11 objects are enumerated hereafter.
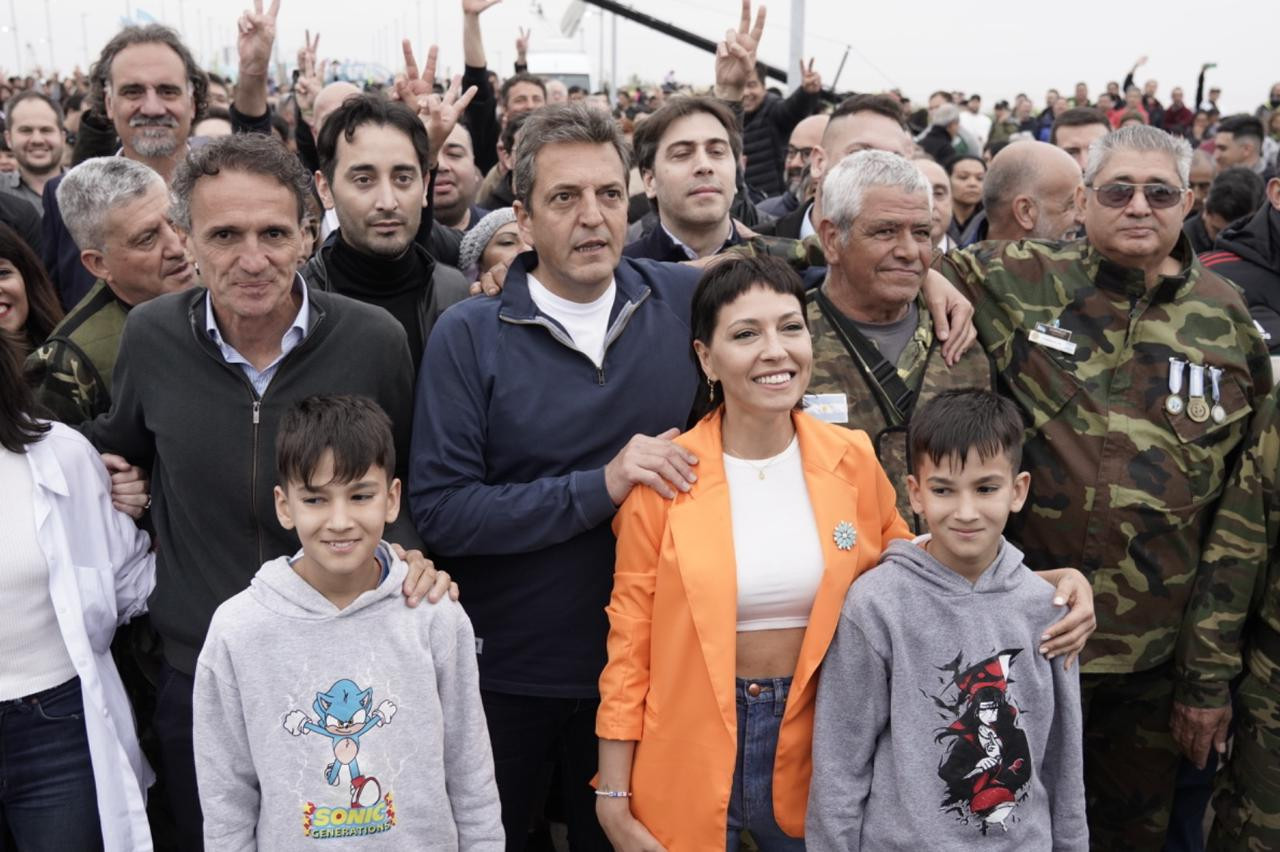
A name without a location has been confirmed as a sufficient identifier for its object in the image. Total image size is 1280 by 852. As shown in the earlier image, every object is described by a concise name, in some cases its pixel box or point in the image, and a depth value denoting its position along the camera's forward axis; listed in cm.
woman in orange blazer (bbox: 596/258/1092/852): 244
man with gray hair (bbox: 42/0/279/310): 432
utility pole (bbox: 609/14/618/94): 4262
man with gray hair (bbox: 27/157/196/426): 293
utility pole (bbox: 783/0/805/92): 1343
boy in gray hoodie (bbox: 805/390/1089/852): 236
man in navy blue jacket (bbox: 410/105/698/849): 267
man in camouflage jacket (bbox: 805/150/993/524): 294
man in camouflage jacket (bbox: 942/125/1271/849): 307
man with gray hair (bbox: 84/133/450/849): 257
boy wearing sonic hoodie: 225
